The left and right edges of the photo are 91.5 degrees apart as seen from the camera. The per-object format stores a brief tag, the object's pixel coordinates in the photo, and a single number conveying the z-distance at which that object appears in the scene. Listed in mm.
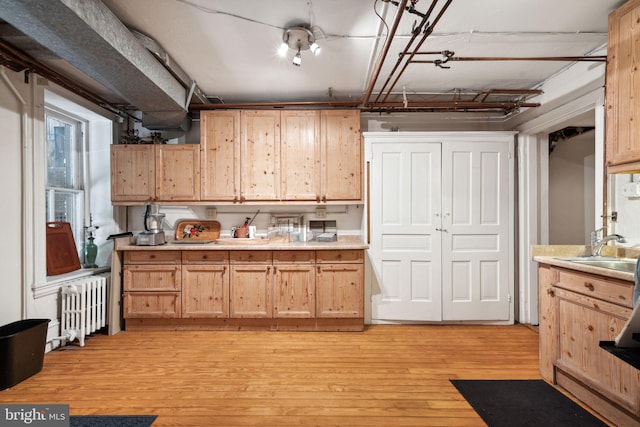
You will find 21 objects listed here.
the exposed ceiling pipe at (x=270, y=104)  3551
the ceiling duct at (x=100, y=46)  1802
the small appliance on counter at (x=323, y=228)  4000
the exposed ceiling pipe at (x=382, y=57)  1880
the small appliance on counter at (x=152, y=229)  3535
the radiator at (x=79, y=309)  3002
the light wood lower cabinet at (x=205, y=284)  3428
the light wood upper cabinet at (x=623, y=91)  1912
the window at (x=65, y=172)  3379
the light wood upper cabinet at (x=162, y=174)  3643
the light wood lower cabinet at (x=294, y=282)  3428
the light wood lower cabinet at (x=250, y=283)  3430
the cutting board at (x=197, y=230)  4000
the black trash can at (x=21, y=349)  2279
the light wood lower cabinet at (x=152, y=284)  3424
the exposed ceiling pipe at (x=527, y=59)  2543
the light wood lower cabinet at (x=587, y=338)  1792
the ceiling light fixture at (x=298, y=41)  2334
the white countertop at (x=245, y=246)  3371
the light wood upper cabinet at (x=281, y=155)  3633
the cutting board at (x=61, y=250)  3205
